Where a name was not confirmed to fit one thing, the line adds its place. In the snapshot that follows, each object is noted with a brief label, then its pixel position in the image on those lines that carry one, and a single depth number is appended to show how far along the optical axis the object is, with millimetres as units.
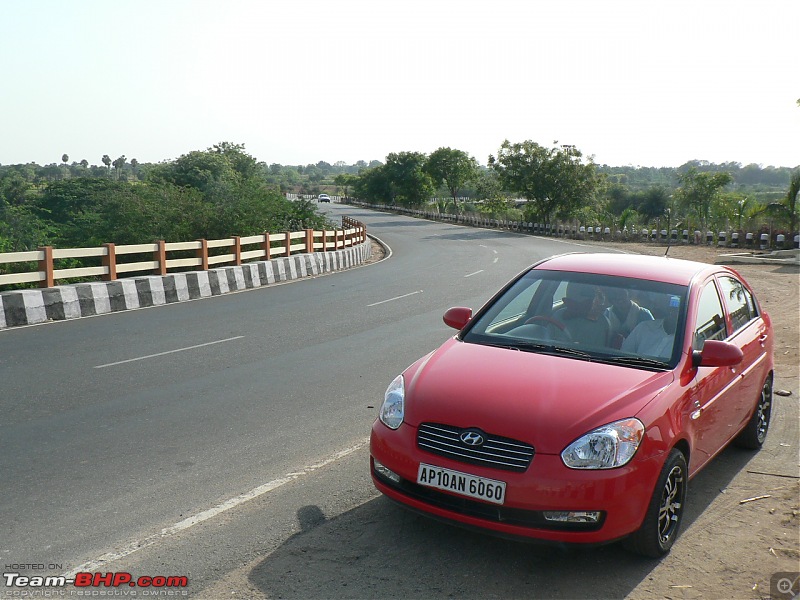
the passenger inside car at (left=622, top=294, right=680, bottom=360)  5176
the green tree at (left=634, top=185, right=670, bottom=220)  98962
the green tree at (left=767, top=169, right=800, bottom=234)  36625
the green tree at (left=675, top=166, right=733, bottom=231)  75312
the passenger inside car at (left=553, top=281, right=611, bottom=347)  5438
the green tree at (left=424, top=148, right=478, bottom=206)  98688
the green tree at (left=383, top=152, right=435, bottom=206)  96562
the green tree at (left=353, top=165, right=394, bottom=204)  105312
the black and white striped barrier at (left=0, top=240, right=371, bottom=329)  13914
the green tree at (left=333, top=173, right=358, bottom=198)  174225
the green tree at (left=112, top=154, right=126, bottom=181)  143675
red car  4168
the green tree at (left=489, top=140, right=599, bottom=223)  57875
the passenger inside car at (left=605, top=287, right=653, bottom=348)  5398
